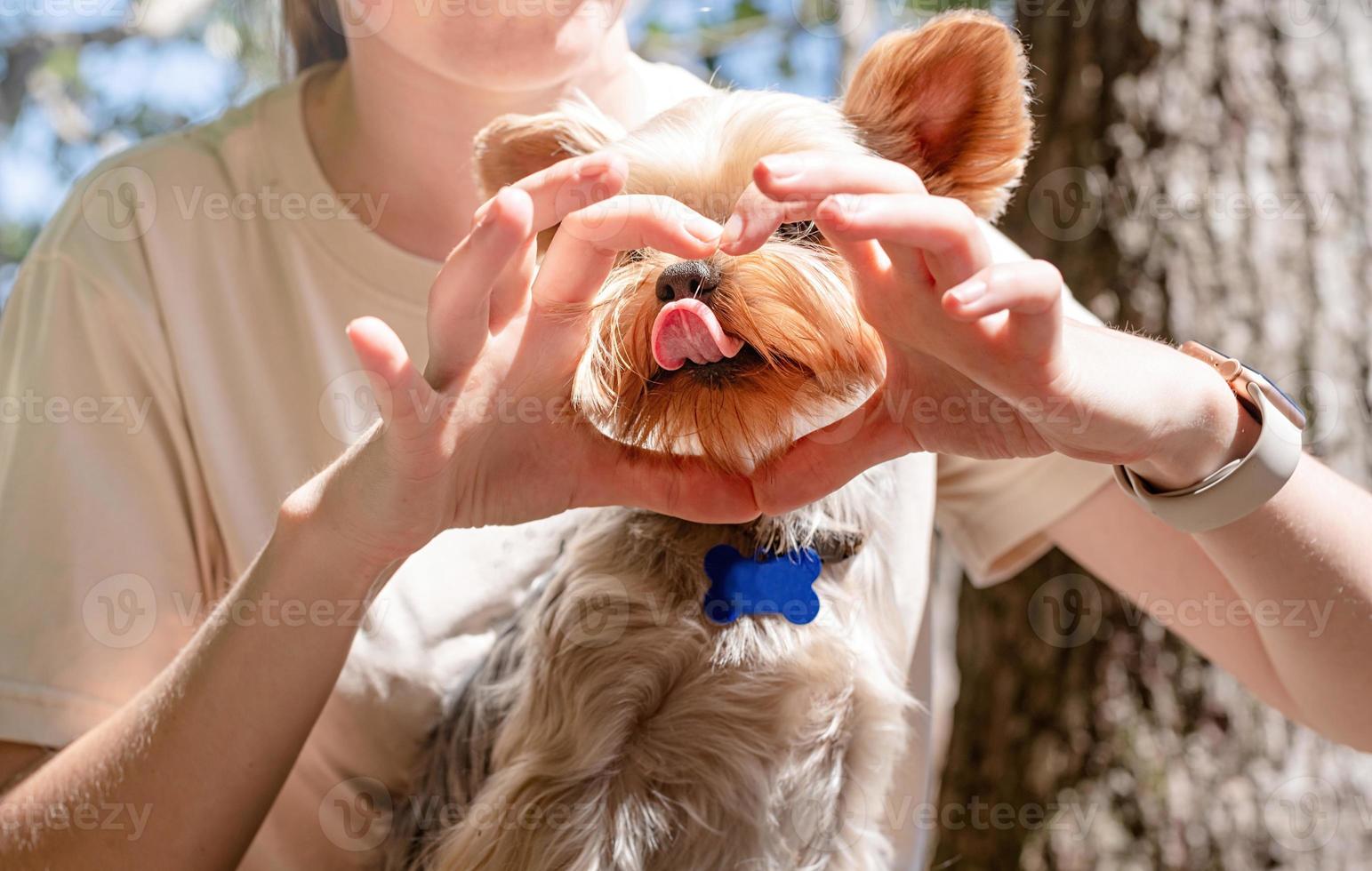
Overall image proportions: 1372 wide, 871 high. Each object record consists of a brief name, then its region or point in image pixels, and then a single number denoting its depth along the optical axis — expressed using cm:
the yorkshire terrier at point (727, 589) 68
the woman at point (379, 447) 62
